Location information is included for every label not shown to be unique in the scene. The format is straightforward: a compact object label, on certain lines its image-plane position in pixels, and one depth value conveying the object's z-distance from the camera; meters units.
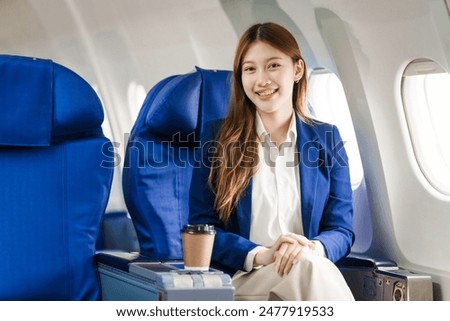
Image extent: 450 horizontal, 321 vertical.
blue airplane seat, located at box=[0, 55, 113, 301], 2.91
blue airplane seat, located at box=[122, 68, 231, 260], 3.11
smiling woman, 2.91
